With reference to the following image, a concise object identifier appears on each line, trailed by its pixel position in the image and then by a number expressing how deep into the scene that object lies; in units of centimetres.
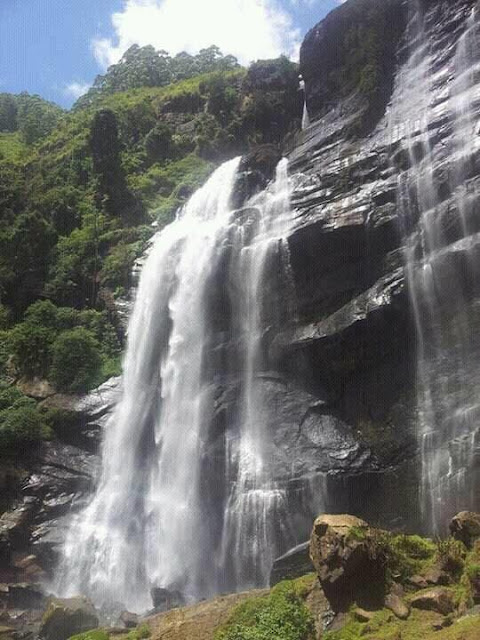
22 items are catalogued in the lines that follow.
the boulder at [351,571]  1042
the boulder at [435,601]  968
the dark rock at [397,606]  974
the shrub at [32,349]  2658
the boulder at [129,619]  1392
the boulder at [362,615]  985
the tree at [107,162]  3644
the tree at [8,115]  6469
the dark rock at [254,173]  2741
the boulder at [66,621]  1427
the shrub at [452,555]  1073
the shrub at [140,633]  1219
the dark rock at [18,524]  2012
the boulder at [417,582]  1066
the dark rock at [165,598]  1572
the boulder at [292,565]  1495
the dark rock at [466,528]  1153
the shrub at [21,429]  2225
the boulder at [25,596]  1789
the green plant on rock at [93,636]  1207
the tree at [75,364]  2473
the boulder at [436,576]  1062
